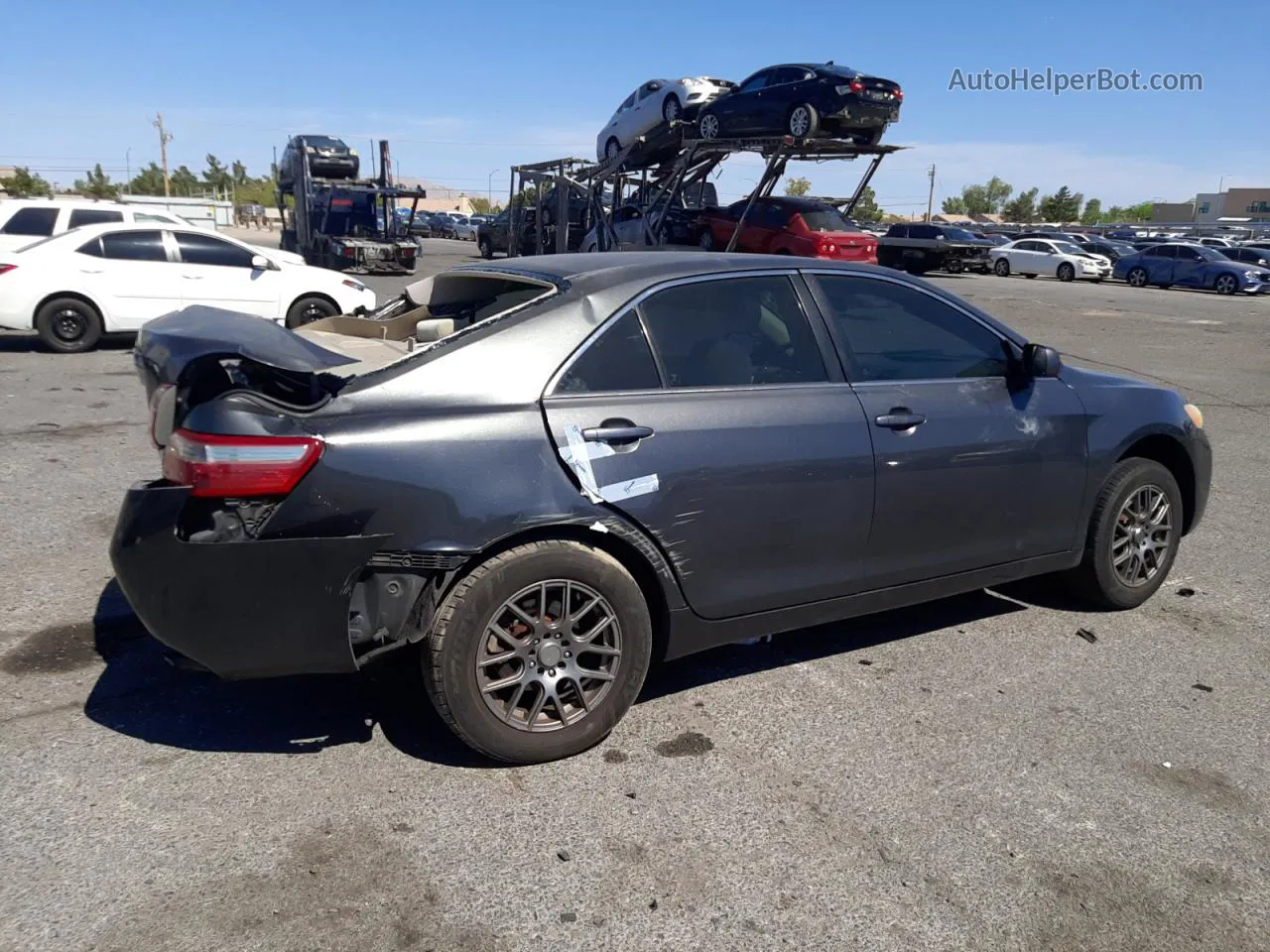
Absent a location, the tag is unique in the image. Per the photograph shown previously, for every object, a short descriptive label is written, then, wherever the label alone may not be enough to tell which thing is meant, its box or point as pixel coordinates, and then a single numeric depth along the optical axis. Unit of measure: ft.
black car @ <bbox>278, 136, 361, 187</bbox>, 80.74
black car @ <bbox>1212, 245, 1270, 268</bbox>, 110.73
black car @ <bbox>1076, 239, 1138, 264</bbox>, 124.26
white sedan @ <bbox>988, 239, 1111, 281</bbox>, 110.22
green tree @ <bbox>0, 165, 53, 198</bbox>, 203.99
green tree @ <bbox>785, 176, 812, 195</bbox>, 330.95
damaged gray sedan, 9.98
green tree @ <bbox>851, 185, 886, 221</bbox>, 266.04
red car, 65.41
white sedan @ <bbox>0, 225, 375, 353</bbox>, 37.65
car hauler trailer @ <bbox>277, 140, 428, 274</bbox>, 76.02
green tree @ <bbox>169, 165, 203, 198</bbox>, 320.91
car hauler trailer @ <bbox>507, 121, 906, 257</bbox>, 64.03
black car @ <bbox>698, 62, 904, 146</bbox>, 58.49
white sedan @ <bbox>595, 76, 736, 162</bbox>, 68.39
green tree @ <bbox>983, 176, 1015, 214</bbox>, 391.65
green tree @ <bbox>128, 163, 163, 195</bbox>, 301.63
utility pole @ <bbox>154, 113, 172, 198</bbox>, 250.78
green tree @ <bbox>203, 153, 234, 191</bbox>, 326.44
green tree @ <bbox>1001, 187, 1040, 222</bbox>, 315.99
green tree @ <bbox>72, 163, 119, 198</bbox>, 238.62
